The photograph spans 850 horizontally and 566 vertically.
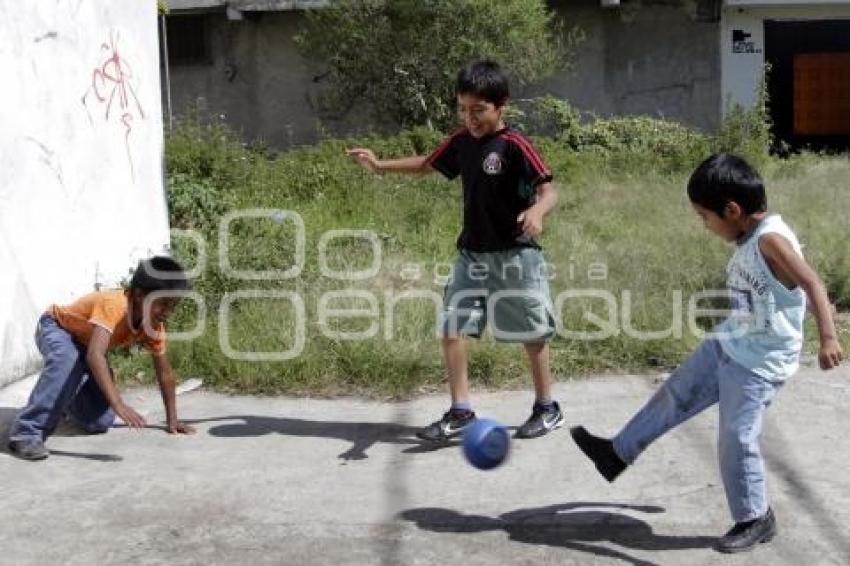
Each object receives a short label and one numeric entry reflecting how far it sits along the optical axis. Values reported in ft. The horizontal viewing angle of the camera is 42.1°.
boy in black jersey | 15.70
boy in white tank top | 11.91
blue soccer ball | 13.61
